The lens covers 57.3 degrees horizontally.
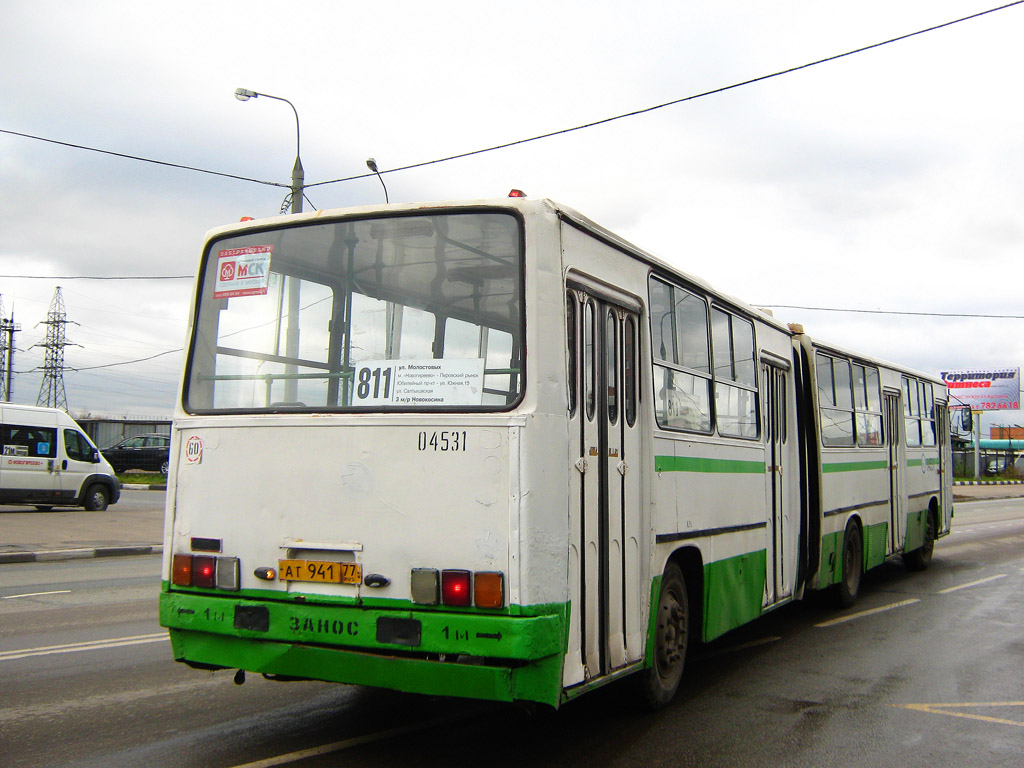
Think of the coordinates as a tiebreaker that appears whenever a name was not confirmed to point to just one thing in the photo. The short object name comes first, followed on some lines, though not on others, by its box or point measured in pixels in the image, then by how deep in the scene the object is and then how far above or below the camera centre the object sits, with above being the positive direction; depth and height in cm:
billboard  7444 +841
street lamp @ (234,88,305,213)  1828 +618
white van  2145 +63
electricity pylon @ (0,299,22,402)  4931 +768
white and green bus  452 +17
